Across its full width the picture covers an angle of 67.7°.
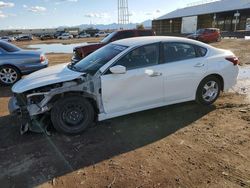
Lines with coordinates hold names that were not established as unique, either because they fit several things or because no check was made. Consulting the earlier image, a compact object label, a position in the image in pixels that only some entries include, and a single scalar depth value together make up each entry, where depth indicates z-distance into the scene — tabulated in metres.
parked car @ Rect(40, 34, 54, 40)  46.08
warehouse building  33.28
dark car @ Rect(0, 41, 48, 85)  6.22
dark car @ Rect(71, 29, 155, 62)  7.69
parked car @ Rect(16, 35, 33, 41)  45.56
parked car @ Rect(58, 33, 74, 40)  47.11
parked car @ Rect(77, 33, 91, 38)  51.38
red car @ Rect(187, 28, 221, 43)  18.98
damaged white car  3.32
